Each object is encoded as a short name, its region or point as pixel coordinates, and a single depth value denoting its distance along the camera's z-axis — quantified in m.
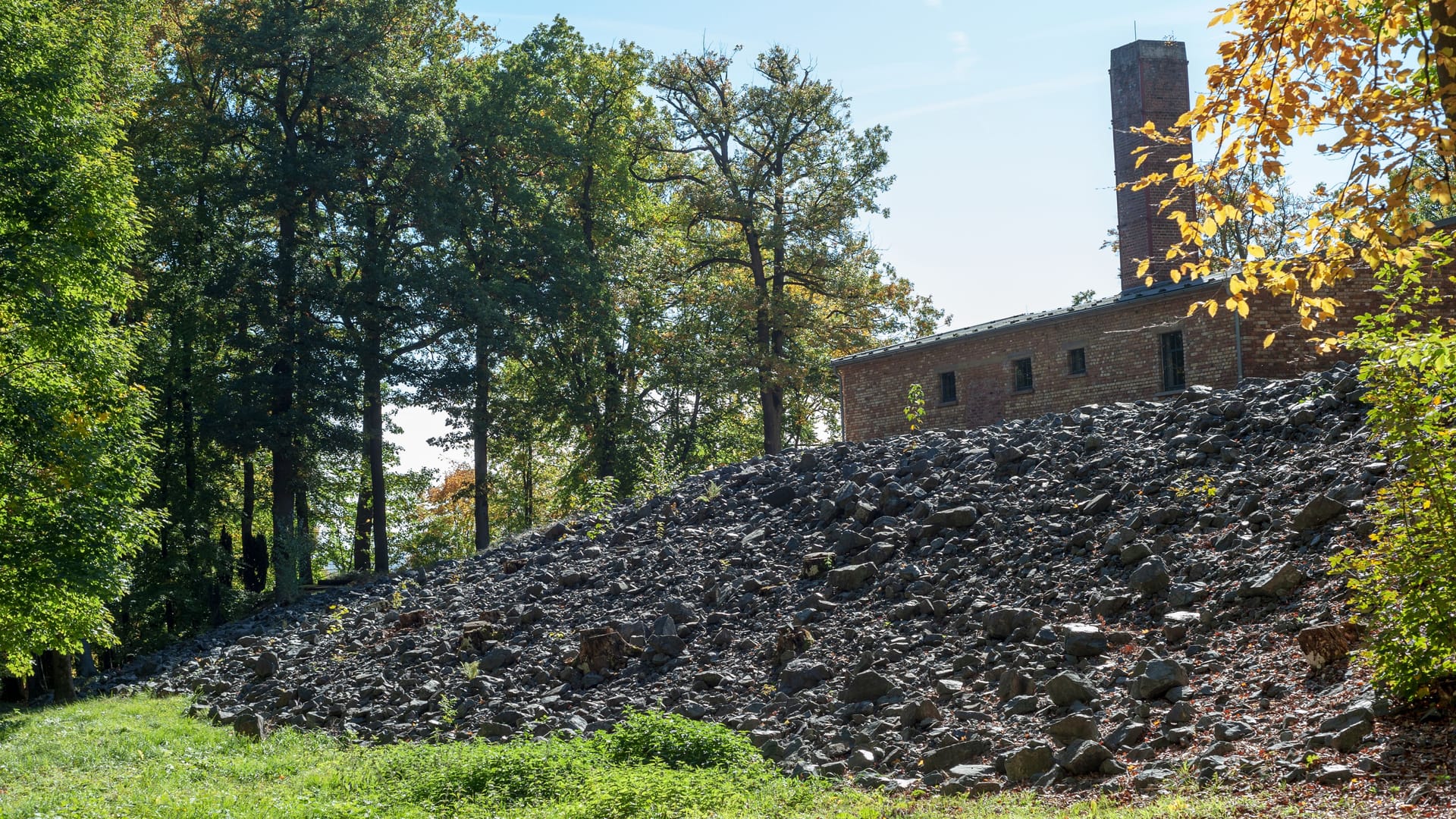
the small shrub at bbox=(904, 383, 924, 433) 21.25
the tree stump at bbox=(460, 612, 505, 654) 16.06
